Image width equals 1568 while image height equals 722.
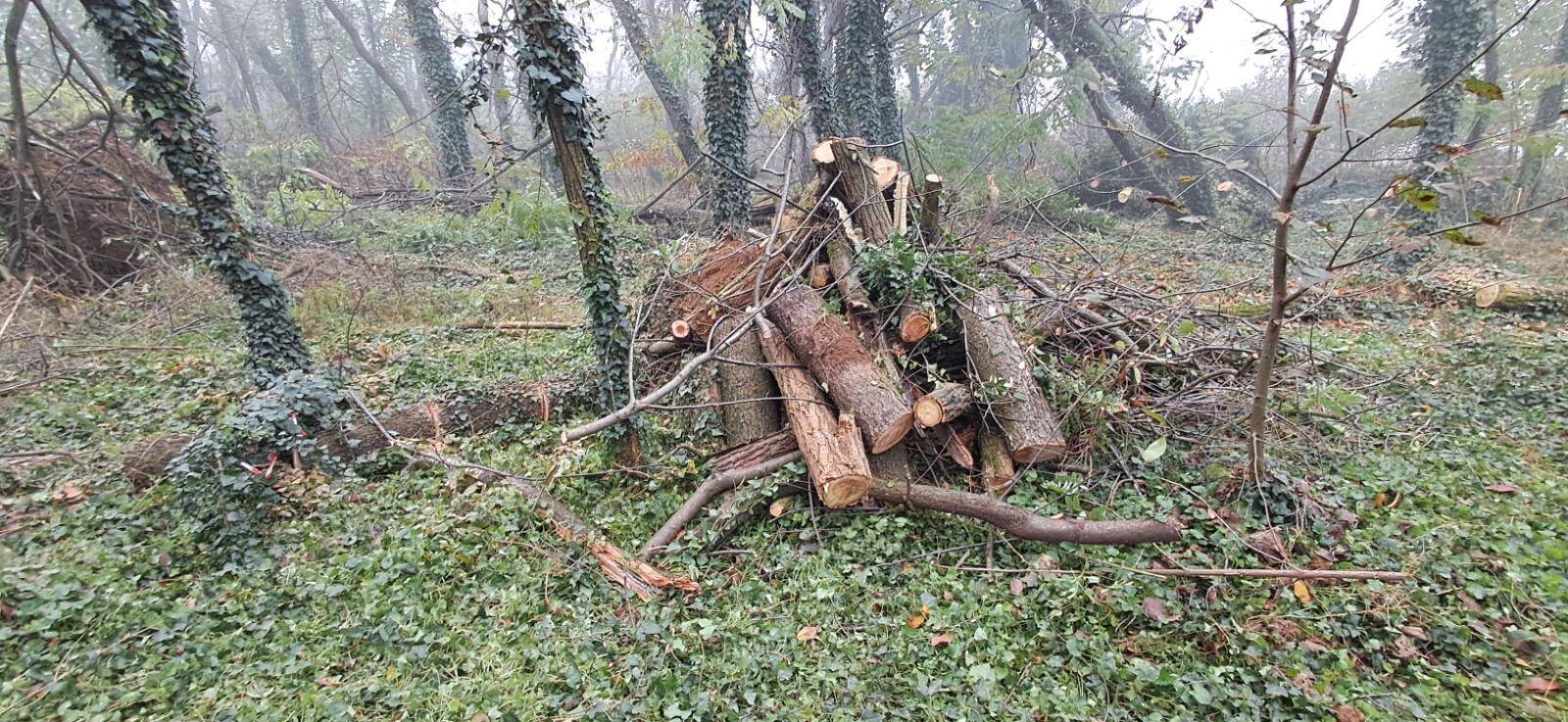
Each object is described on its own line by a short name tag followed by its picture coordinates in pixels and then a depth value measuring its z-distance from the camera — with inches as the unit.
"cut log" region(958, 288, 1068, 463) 155.1
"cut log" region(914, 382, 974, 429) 156.1
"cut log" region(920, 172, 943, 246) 207.6
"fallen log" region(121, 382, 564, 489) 163.6
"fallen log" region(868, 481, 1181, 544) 133.4
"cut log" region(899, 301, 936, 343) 175.8
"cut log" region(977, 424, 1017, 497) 154.0
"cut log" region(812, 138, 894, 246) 210.4
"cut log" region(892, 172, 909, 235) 211.5
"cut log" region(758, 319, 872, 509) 147.0
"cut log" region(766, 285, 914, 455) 154.7
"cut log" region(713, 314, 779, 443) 177.8
